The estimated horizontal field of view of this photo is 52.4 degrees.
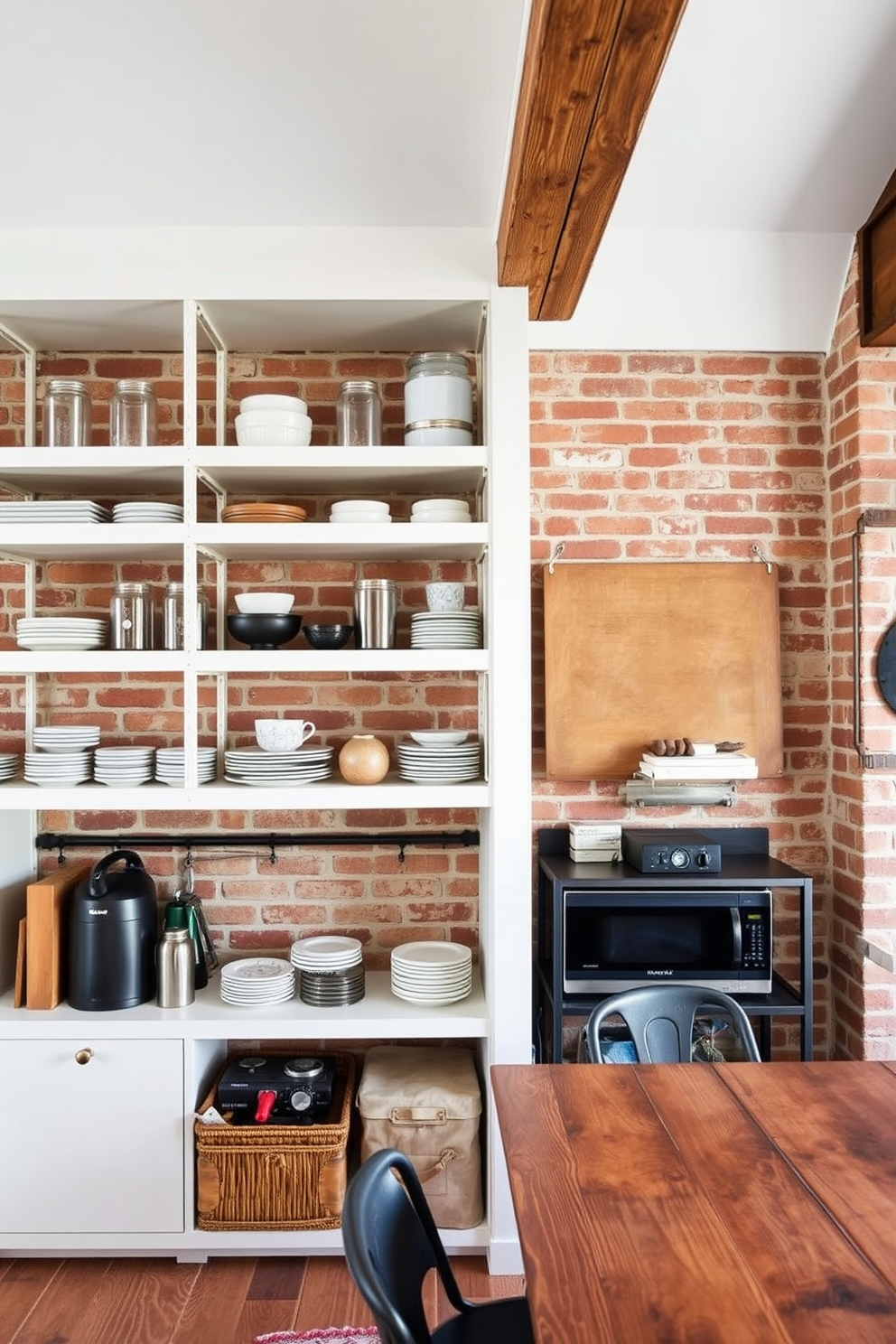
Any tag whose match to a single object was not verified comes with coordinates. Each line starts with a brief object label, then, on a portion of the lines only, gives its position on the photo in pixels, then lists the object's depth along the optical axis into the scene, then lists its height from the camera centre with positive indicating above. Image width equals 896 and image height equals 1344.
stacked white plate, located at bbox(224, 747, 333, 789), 2.42 -0.17
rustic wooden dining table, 1.06 -0.71
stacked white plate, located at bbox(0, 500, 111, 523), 2.43 +0.52
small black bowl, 2.45 +0.18
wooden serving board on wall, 2.77 +0.12
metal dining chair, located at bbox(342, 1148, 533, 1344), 1.14 -0.81
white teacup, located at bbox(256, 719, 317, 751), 2.47 -0.08
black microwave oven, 2.43 -0.65
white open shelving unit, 2.34 -0.42
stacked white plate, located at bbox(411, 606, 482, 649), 2.44 +0.19
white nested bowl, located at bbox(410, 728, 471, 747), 2.48 -0.10
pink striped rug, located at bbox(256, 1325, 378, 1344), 2.08 -1.45
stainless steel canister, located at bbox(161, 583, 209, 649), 2.47 +0.23
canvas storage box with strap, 2.36 -1.13
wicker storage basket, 2.32 -1.22
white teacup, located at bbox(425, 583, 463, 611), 2.46 +0.29
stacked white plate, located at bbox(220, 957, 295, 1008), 2.46 -0.77
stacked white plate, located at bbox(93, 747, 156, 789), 2.43 -0.17
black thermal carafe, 2.45 -0.65
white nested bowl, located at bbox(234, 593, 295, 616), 2.48 +0.28
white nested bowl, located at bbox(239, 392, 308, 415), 2.42 +0.80
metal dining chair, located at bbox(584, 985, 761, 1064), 2.02 -0.72
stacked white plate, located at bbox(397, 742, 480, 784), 2.45 -0.17
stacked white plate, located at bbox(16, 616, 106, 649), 2.46 +0.20
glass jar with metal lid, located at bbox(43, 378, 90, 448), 2.48 +0.79
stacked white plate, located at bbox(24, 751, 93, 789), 2.45 -0.17
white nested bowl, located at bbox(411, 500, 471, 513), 2.43 +0.52
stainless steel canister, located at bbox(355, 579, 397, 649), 2.47 +0.24
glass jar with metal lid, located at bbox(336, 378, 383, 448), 2.49 +0.79
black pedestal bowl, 2.46 +0.20
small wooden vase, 2.44 -0.16
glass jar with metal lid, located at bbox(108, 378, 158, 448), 2.46 +0.78
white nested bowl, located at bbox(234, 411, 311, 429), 2.42 +0.76
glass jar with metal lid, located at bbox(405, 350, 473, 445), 2.44 +0.81
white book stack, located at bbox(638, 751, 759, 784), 2.62 -0.20
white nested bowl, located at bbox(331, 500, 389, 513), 2.45 +0.53
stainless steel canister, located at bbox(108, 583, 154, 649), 2.48 +0.24
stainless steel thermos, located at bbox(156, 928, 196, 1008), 2.47 -0.72
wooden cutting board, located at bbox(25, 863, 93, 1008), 2.45 -0.65
